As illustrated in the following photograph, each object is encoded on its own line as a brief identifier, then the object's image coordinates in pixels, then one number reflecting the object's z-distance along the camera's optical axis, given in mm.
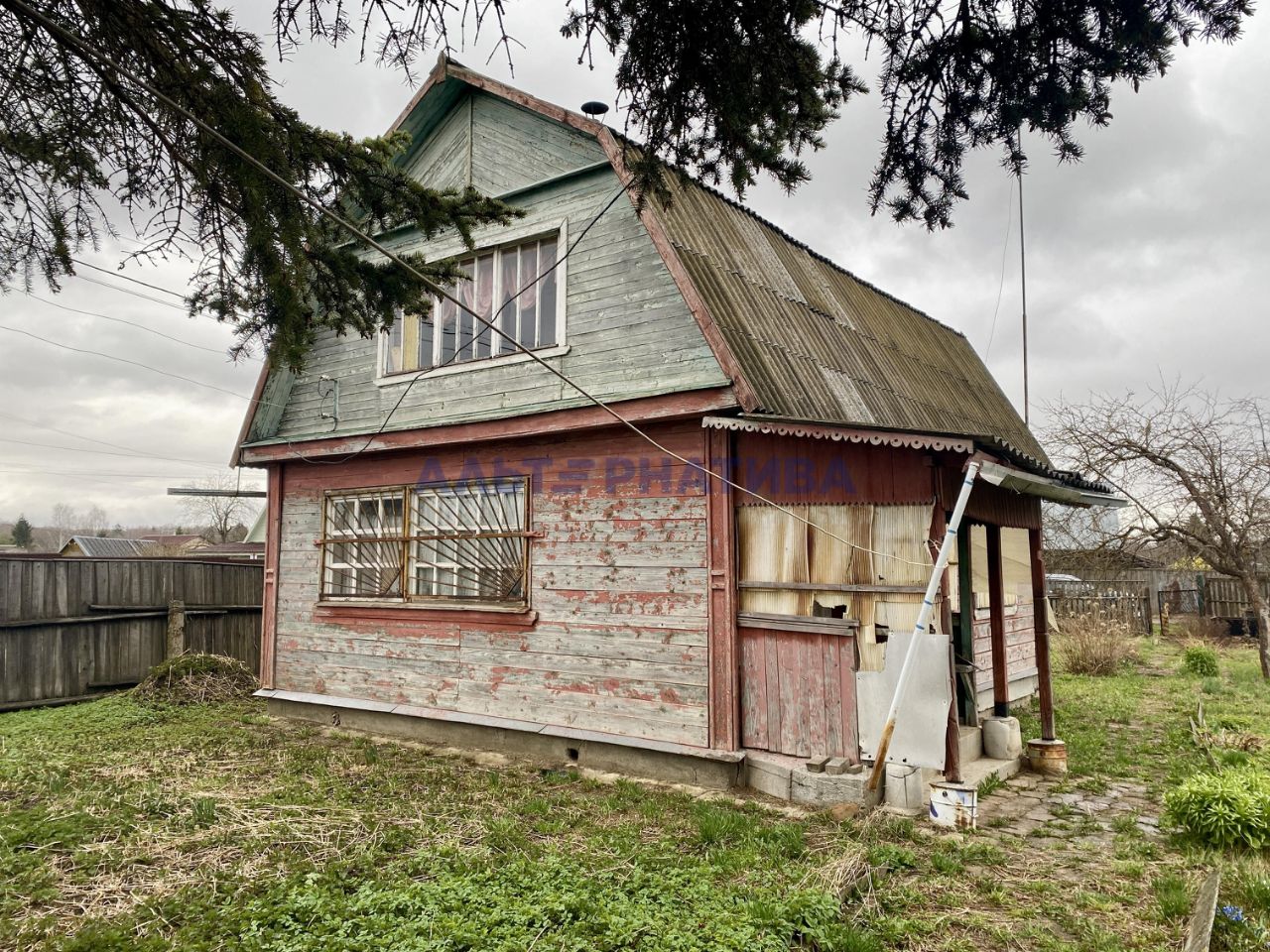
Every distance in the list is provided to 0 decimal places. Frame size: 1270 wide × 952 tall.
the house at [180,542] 38750
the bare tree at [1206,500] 13750
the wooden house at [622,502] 6609
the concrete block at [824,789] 6074
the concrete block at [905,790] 6008
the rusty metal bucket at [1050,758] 7758
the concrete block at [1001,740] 7957
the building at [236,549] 32031
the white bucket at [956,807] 5770
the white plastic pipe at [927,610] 5609
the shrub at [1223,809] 5277
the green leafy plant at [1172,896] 4352
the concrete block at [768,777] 6457
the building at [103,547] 32219
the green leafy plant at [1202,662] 13875
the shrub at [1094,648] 14562
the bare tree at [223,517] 56038
